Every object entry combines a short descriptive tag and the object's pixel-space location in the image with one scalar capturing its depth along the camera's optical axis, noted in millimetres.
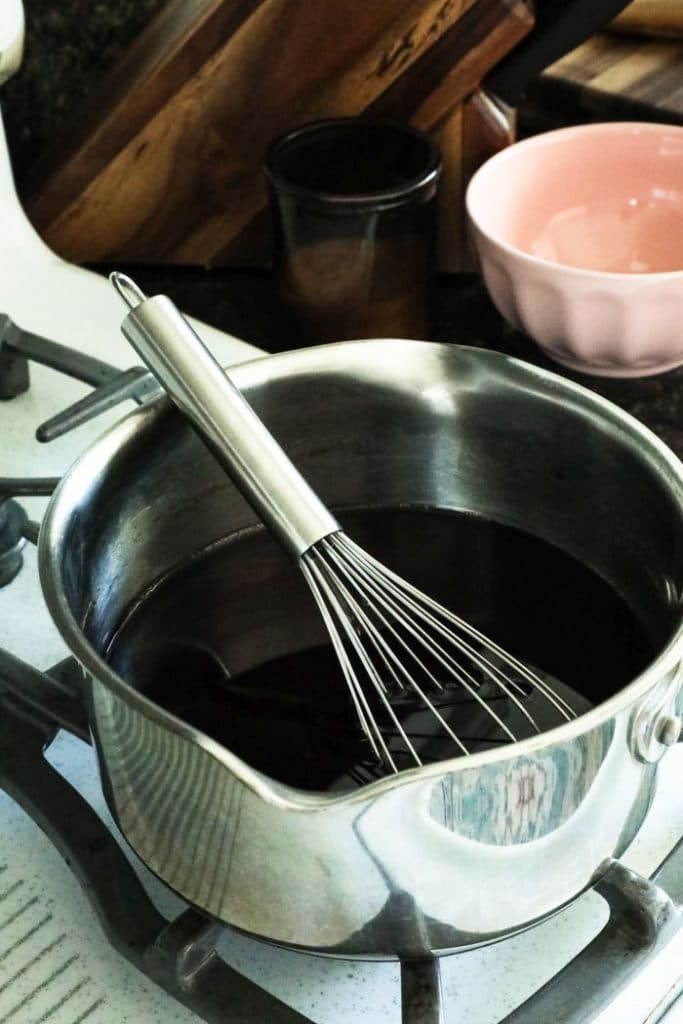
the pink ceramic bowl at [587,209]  554
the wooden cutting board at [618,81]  636
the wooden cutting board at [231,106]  575
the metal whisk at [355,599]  348
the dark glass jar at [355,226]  529
